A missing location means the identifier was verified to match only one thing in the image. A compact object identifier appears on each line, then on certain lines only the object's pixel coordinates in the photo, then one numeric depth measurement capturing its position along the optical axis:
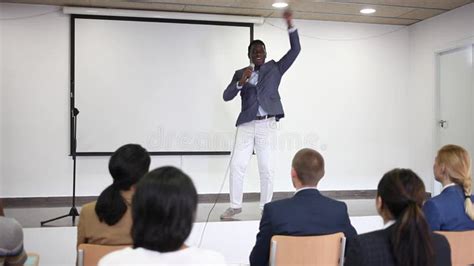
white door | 5.47
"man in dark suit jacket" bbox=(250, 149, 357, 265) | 2.06
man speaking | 4.28
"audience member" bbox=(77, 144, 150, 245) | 1.89
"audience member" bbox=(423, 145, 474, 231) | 2.15
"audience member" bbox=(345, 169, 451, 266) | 1.48
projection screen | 5.38
